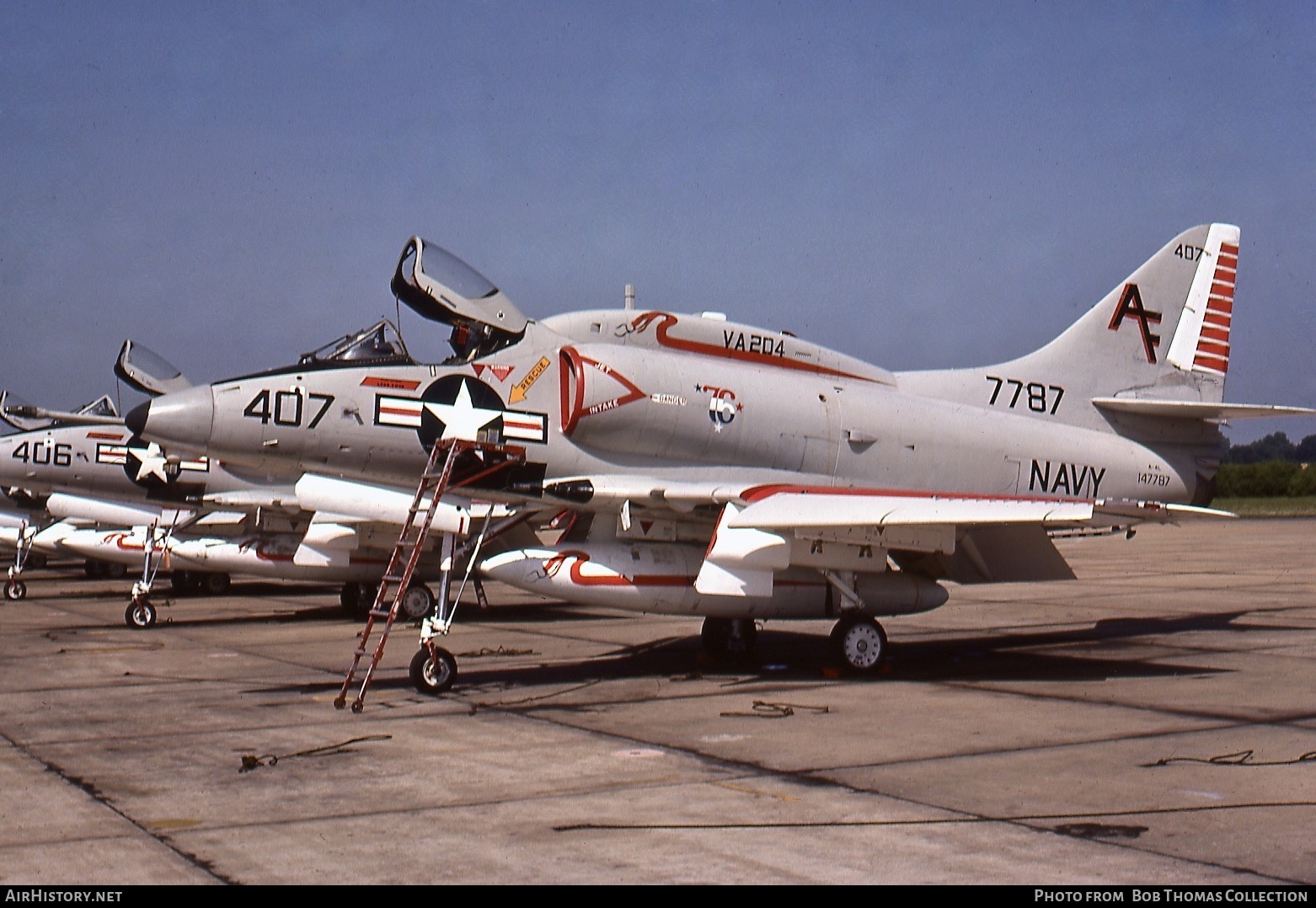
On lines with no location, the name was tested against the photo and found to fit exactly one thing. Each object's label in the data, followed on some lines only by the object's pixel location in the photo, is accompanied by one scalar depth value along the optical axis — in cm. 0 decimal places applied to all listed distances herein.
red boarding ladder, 1005
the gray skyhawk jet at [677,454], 1105
